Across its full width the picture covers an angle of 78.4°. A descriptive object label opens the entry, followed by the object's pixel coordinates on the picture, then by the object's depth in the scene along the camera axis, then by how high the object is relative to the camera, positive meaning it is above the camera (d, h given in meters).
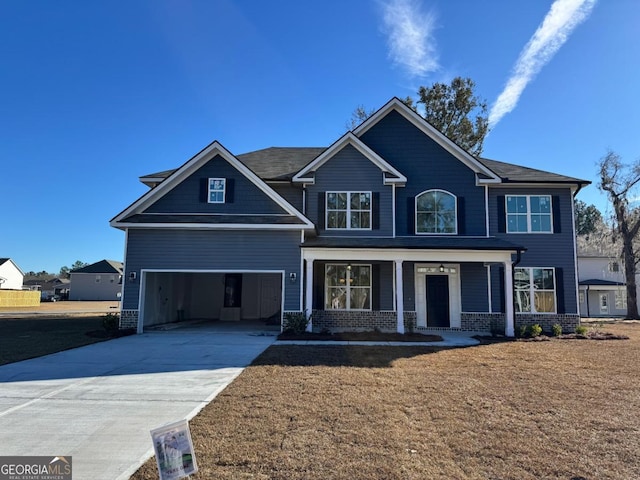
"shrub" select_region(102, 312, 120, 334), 13.00 -1.29
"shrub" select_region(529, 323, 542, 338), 13.38 -1.44
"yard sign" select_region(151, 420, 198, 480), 2.71 -1.17
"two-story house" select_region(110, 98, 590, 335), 13.48 +1.97
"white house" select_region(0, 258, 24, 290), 49.91 +1.25
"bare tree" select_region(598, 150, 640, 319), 26.09 +4.84
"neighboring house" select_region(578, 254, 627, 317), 31.03 +0.18
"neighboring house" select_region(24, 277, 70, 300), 64.25 -0.12
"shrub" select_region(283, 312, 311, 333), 12.79 -1.16
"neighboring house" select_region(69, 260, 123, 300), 48.62 +0.20
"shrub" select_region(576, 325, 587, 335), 14.07 -1.48
